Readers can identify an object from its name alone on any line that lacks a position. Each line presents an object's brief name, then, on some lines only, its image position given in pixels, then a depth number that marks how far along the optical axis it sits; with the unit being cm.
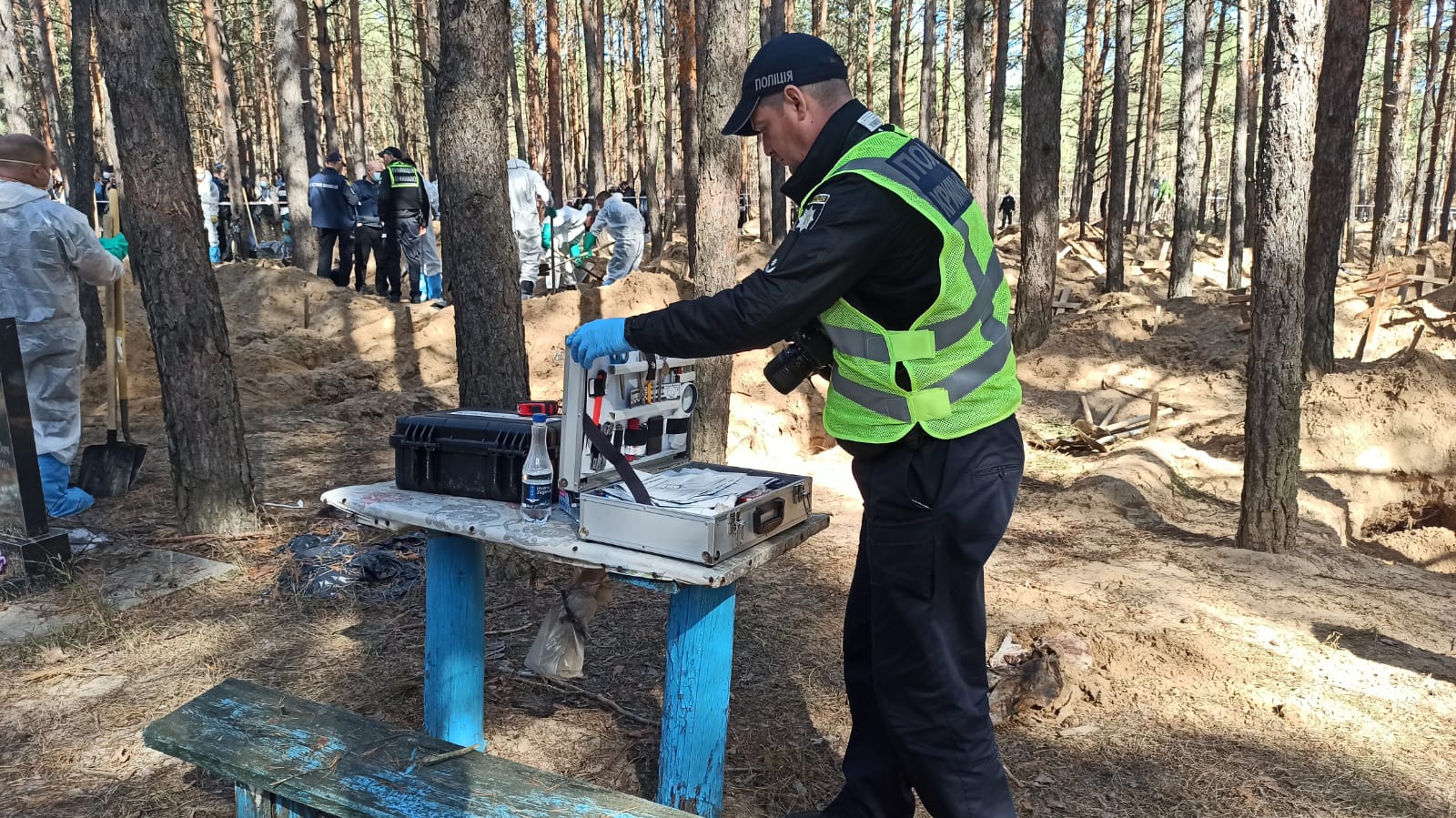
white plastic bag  288
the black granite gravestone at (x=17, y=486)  441
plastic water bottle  261
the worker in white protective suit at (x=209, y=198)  1767
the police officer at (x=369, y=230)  1353
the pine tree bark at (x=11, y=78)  894
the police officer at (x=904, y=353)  217
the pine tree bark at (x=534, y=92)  2367
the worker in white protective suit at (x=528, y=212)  1288
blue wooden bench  223
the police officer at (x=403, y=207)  1248
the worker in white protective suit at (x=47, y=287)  517
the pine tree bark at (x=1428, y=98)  1948
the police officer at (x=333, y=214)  1330
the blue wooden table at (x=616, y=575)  237
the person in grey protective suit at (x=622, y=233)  1427
